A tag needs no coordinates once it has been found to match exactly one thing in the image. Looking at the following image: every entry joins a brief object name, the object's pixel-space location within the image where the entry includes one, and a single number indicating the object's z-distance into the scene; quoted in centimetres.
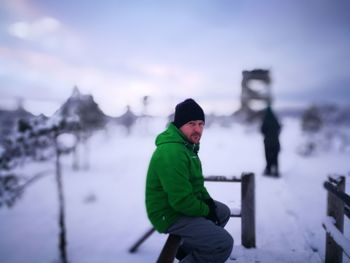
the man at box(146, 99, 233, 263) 193
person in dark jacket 859
